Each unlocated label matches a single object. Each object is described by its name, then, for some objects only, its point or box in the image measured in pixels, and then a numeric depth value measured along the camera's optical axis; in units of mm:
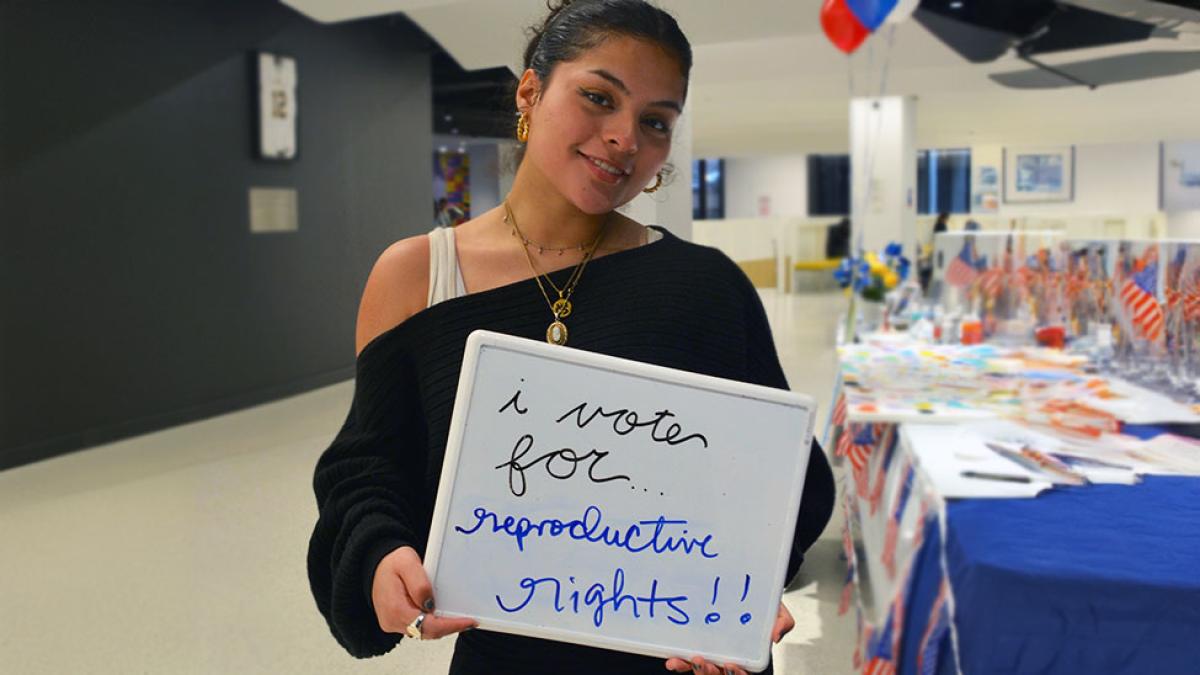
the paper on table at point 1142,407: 1952
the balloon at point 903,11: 3811
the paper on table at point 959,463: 1483
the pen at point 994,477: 1538
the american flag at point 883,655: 1588
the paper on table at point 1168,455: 1599
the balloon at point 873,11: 3123
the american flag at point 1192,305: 2196
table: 1153
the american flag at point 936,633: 1300
